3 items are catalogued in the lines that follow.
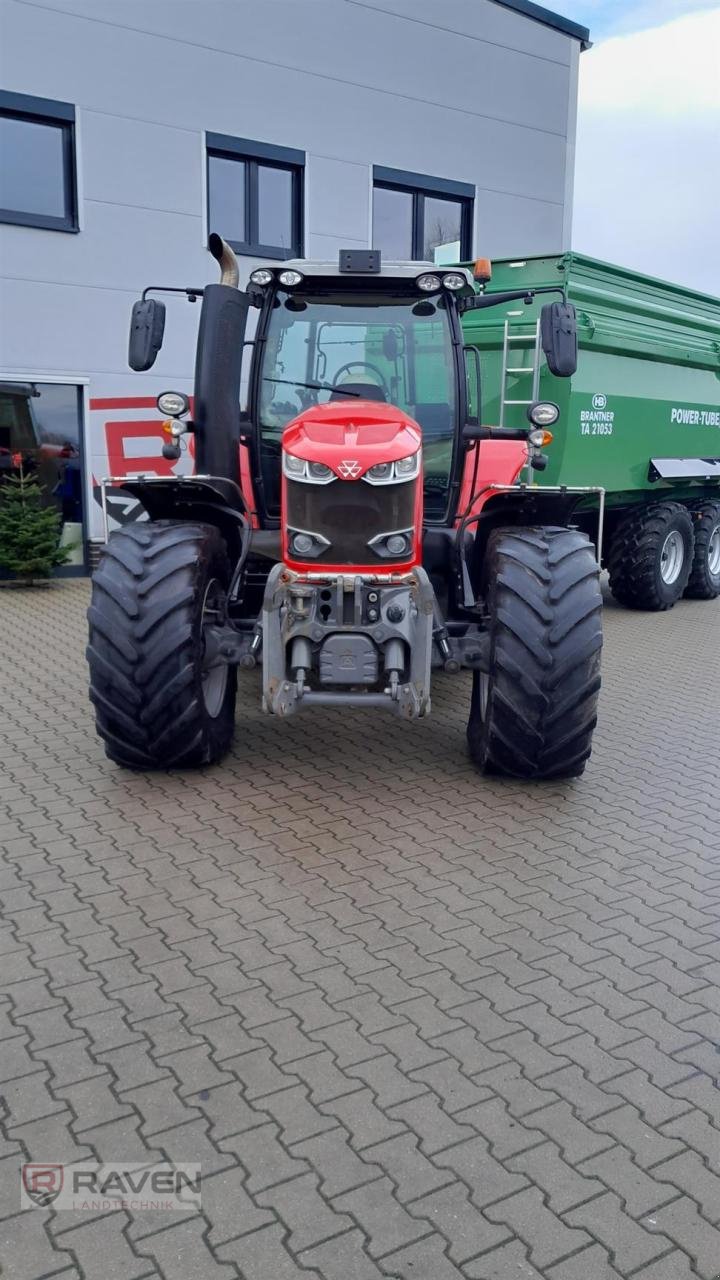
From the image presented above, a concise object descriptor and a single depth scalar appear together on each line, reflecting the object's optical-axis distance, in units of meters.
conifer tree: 10.98
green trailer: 9.18
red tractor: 4.96
